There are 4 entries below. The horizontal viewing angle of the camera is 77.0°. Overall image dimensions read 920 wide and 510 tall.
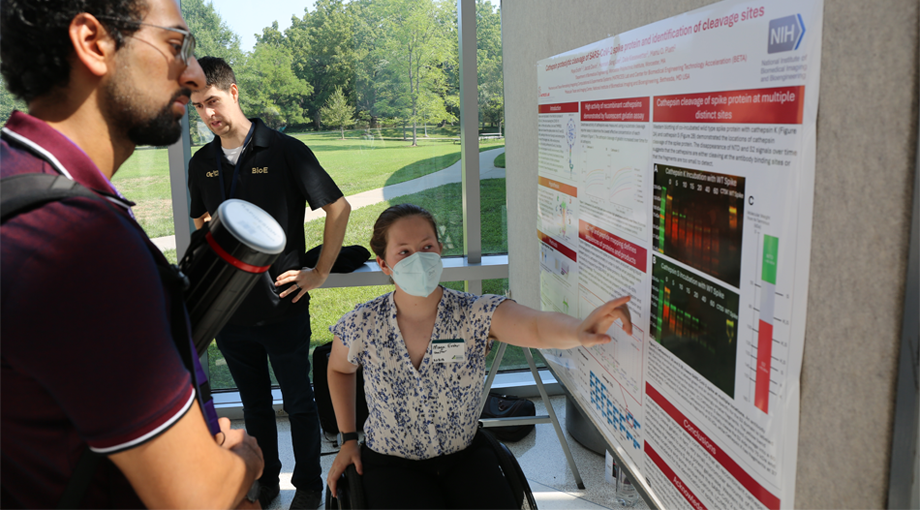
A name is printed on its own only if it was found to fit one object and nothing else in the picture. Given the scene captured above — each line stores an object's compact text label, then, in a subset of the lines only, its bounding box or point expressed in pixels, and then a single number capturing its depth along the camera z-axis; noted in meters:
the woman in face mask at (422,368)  1.73
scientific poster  0.84
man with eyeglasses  0.67
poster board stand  2.51
